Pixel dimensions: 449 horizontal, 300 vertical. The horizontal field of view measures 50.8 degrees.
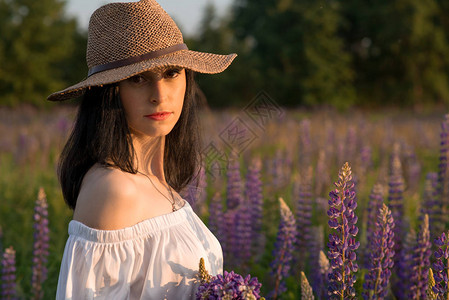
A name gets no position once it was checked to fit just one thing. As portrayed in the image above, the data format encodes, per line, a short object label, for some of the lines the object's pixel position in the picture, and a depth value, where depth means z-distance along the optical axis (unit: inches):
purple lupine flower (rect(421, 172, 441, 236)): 136.7
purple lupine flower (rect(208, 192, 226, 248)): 132.6
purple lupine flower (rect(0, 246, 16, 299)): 116.6
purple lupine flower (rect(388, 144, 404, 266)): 131.0
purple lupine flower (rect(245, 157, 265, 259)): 142.4
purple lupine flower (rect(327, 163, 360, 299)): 69.6
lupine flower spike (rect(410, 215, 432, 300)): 97.3
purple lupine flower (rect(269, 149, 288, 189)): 200.6
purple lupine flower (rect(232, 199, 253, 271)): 129.1
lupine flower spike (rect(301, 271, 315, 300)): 75.5
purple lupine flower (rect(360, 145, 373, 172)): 218.0
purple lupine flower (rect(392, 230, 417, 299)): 108.1
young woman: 74.4
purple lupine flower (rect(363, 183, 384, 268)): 126.0
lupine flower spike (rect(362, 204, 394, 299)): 83.5
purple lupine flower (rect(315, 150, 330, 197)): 192.2
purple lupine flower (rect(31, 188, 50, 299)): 121.8
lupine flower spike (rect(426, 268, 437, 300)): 67.7
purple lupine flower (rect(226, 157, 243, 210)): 137.6
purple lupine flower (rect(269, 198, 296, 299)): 107.3
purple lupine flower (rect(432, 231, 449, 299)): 73.3
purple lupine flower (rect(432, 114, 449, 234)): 134.7
